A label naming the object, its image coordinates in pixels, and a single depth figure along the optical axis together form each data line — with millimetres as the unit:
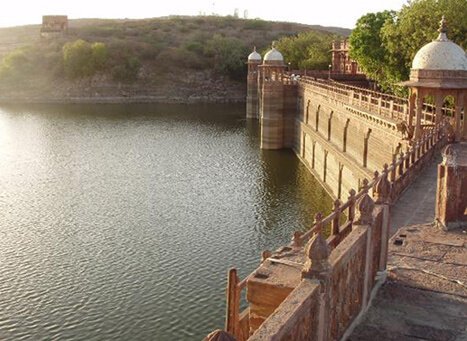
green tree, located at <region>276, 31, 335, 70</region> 76438
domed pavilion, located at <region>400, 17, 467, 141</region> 20625
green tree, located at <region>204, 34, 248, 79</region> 95438
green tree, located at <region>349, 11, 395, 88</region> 45303
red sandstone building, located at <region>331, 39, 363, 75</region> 70712
